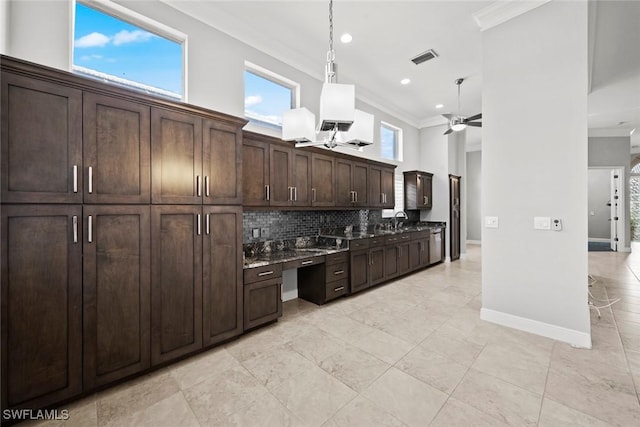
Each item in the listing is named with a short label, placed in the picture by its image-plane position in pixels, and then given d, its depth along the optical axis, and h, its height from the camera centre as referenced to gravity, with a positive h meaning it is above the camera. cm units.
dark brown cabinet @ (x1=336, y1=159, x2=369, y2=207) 437 +52
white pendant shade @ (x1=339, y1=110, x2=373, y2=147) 251 +81
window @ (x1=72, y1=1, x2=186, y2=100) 239 +167
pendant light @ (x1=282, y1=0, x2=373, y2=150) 207 +83
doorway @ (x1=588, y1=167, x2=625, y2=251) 875 +2
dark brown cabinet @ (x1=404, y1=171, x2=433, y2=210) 631 +56
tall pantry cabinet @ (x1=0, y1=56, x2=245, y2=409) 162 -14
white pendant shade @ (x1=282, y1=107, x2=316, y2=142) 248 +85
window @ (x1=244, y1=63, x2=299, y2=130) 357 +175
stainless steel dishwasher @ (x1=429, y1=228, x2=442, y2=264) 607 -82
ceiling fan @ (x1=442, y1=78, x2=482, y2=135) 439 +159
